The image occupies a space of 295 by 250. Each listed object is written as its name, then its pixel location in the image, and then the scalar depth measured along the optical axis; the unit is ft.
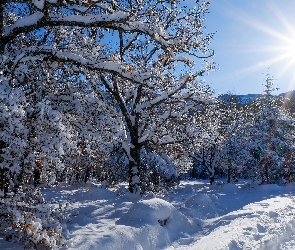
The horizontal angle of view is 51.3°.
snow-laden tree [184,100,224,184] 41.22
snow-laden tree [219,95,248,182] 119.24
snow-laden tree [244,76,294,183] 100.68
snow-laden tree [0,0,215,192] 17.75
